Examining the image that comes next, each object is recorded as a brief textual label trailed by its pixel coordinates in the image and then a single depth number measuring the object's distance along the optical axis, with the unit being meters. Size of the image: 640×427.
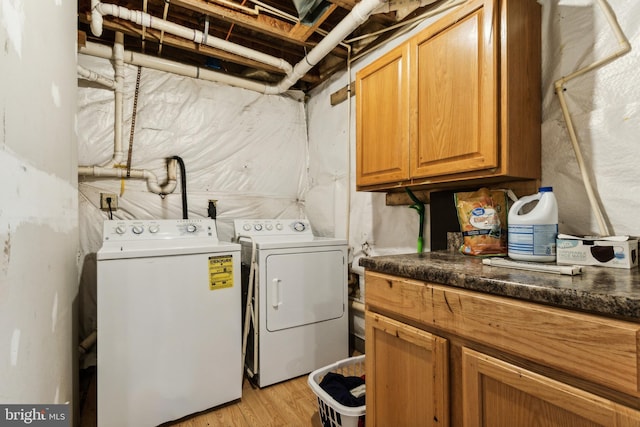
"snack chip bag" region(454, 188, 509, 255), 1.33
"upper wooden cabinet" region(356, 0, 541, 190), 1.17
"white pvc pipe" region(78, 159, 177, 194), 2.07
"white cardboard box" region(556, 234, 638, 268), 0.96
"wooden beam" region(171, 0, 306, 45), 1.79
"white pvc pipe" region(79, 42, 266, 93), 2.11
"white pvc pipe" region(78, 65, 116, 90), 1.99
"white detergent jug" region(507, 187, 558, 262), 1.09
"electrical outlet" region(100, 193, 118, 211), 2.14
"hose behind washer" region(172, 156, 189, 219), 2.37
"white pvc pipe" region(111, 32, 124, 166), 2.16
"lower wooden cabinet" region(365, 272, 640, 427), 0.65
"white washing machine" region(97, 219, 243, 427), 1.48
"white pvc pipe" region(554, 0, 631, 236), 1.11
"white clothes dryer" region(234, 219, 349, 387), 1.93
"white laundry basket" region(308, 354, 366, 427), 1.33
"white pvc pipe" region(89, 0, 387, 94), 1.75
